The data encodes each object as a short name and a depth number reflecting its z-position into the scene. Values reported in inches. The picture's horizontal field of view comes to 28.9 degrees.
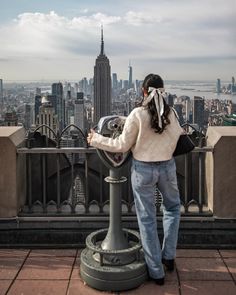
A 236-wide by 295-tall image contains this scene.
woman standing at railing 153.2
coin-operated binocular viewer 159.6
